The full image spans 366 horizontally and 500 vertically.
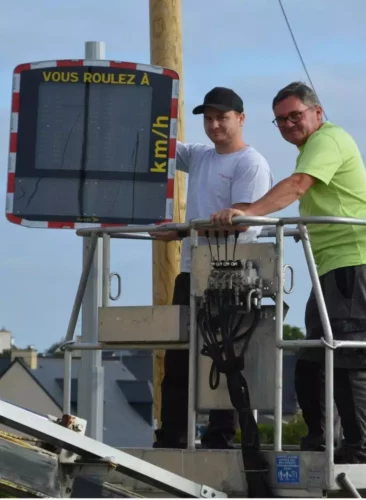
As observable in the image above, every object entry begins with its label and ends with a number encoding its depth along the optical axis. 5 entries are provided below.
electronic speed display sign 14.67
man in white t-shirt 12.37
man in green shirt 11.55
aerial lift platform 10.56
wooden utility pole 15.63
